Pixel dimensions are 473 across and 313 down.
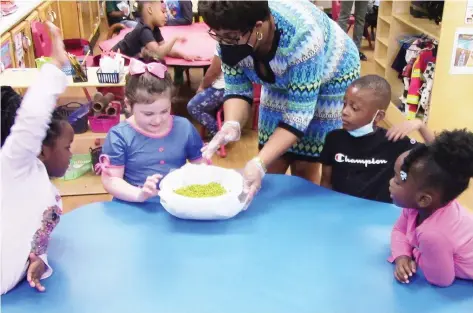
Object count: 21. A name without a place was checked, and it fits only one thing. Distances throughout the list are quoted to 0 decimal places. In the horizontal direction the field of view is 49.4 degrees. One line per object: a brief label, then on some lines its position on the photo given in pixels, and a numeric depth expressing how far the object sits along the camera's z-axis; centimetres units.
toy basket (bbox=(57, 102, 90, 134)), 303
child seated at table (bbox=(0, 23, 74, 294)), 105
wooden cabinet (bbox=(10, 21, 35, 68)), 319
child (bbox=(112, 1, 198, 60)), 351
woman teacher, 144
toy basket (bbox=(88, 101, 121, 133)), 308
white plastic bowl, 146
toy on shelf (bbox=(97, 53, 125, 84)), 287
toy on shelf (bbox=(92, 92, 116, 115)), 308
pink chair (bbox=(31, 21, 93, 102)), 351
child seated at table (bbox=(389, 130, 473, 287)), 117
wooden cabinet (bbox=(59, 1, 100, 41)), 506
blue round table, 118
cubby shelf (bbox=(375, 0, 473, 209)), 317
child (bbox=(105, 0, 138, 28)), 570
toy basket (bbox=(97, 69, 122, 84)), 288
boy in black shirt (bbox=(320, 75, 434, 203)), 179
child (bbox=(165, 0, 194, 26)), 453
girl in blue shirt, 169
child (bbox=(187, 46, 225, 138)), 340
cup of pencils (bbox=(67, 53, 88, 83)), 288
